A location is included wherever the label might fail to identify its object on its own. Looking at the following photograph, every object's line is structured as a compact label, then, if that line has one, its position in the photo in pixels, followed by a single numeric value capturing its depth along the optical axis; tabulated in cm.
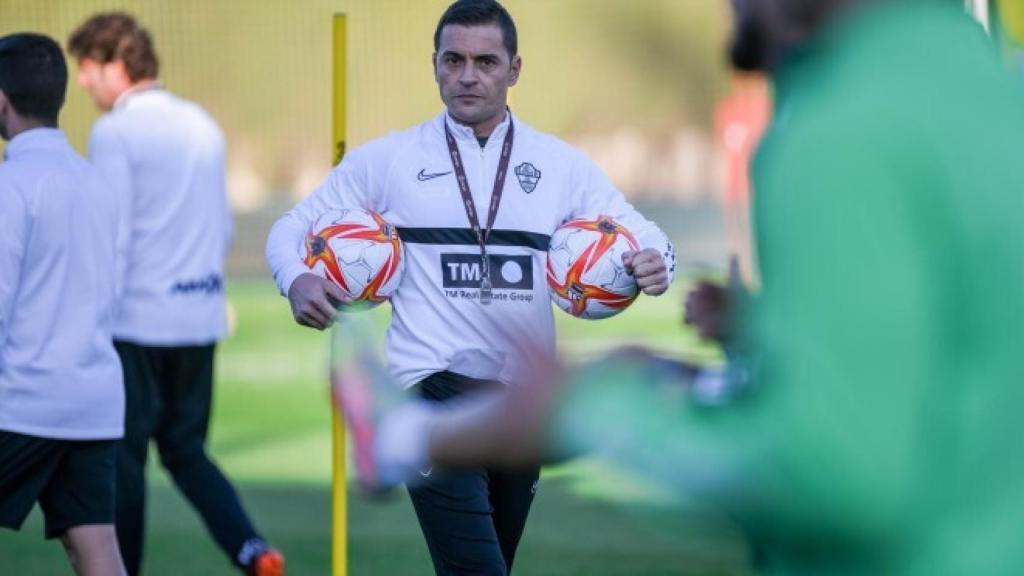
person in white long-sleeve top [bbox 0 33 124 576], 1135
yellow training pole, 1183
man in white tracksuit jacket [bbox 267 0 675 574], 1061
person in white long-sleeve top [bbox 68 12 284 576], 1443
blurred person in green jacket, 316
